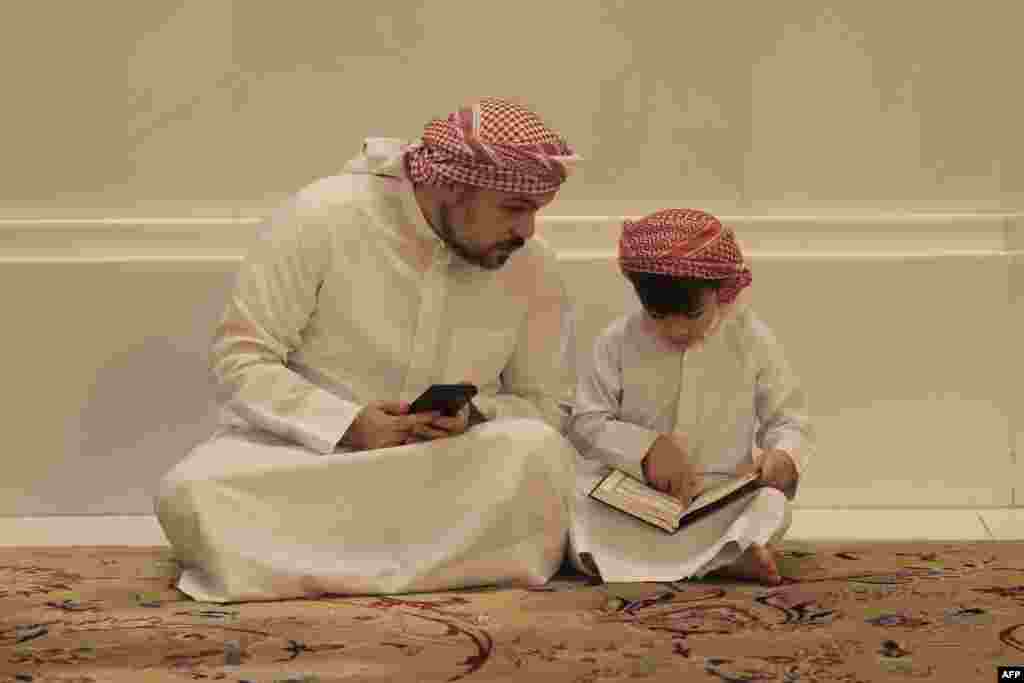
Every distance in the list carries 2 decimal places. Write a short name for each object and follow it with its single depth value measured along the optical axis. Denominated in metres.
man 7.86
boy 8.12
